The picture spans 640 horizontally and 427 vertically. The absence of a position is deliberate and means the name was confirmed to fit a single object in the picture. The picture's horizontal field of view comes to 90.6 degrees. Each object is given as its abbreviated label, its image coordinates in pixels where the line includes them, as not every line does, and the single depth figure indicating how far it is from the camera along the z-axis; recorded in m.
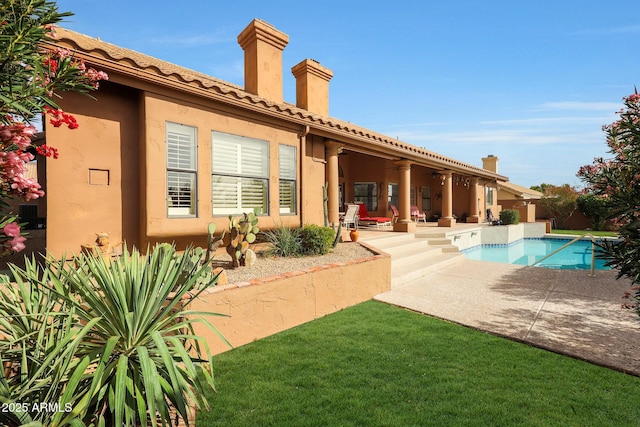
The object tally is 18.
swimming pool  14.54
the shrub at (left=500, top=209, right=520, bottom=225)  20.73
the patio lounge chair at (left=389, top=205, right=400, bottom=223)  16.67
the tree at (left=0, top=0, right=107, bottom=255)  2.13
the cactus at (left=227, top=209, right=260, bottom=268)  6.28
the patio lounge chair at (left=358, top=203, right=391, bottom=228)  16.22
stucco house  5.25
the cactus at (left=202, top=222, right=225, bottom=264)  5.60
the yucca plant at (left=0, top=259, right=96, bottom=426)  2.04
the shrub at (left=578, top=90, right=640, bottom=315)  2.66
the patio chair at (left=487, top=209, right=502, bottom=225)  21.34
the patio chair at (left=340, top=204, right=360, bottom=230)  13.27
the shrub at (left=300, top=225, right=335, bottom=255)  7.91
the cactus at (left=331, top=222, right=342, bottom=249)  8.58
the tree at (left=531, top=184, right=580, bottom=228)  26.64
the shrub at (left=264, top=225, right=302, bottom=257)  7.66
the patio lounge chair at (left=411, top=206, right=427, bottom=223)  18.53
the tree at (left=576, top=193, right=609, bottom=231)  24.20
